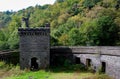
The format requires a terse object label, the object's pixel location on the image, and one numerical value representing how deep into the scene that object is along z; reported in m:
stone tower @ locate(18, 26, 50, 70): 19.37
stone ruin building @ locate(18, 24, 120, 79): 19.13
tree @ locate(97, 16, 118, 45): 28.62
